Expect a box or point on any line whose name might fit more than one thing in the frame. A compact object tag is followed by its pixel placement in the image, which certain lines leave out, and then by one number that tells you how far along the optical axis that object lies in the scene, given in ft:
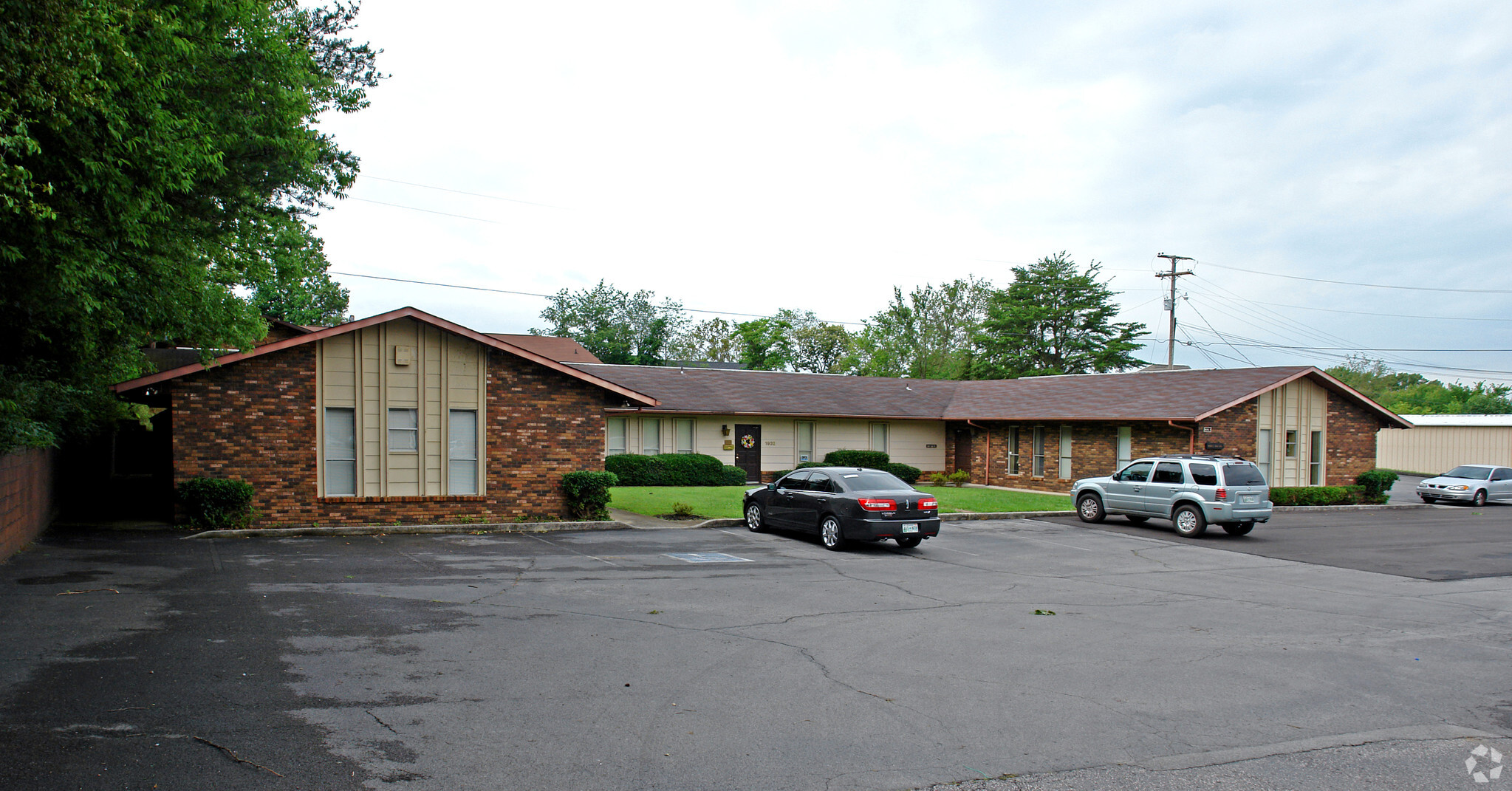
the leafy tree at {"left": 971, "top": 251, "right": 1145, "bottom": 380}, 193.16
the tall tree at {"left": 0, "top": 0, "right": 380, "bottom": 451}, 24.73
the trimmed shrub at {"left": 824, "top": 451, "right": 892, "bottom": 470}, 109.29
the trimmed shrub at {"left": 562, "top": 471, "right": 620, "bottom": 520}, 61.98
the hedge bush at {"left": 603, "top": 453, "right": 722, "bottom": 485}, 97.40
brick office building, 55.57
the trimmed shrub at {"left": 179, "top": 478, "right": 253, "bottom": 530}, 53.21
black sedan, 52.54
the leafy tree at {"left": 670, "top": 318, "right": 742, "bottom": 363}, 246.88
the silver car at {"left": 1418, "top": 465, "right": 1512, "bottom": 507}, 102.17
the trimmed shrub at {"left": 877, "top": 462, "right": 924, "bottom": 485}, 111.14
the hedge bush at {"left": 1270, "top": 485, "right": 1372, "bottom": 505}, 91.86
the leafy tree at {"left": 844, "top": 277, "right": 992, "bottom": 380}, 199.41
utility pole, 150.63
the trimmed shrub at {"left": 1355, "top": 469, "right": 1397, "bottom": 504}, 98.07
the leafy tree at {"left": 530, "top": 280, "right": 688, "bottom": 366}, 223.51
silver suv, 64.80
